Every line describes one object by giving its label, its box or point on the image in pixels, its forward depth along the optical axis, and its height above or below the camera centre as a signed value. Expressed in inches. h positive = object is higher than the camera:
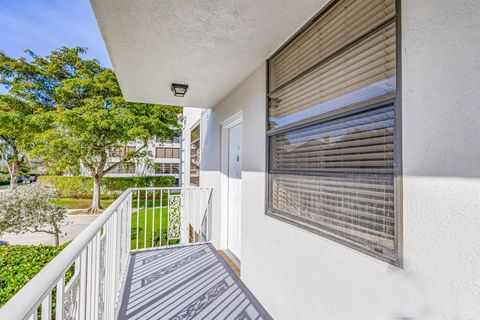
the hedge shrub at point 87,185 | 574.4 -51.5
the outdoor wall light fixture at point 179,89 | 129.5 +39.8
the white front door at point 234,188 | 144.0 -14.3
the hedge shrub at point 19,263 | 123.9 -55.6
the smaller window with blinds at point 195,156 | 249.1 +9.3
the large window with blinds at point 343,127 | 48.8 +9.5
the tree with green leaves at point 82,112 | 353.7 +77.5
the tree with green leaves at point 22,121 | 361.4 +60.0
